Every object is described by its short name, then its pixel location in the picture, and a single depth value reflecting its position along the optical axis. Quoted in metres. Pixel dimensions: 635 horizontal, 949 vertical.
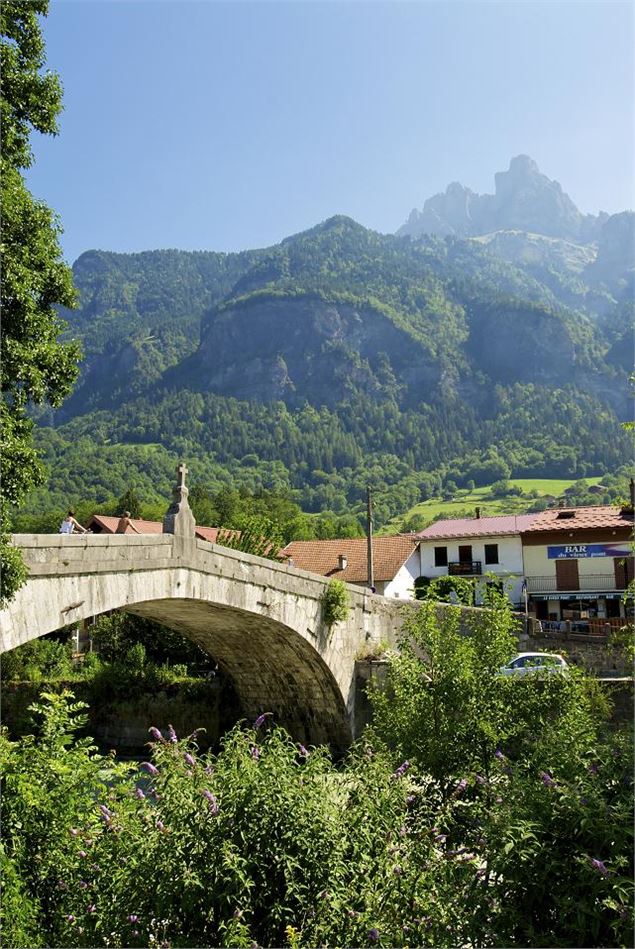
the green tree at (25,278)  10.41
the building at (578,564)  40.00
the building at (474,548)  43.47
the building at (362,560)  45.78
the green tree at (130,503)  62.22
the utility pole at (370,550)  37.39
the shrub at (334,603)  19.80
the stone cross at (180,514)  15.12
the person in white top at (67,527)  19.03
